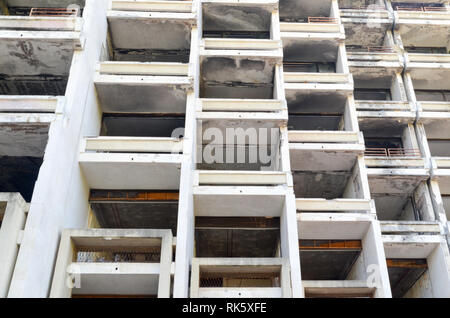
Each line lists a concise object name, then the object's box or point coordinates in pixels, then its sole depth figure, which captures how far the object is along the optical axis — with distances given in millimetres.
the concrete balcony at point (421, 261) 19766
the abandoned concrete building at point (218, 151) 15344
